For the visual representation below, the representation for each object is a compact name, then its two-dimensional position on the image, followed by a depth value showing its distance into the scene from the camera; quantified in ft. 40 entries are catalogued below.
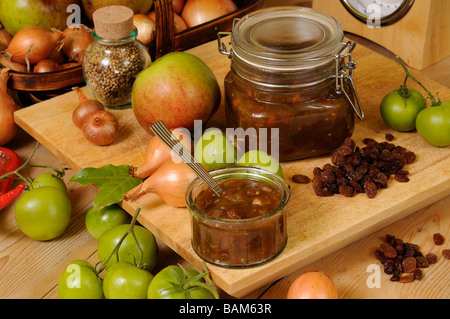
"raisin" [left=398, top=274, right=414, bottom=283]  3.39
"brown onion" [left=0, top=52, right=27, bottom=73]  4.09
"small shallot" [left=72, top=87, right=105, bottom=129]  3.81
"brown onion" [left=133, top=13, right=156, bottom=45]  4.22
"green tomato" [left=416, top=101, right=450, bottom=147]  3.61
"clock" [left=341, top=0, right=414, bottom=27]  4.26
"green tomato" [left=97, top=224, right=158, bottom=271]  3.41
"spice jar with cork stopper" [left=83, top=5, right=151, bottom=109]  3.79
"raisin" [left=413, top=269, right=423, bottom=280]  3.40
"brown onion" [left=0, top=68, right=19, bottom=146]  3.97
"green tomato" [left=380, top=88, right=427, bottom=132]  3.70
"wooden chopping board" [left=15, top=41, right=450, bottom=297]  3.37
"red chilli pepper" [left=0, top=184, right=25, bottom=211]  3.69
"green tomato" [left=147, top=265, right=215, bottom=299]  3.23
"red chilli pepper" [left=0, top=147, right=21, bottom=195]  3.83
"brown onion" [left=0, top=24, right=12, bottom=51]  4.24
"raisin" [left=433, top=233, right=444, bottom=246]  3.51
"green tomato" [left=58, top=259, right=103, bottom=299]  3.33
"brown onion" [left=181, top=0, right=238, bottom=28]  4.40
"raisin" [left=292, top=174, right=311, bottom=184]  3.57
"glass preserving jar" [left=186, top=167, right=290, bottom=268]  3.27
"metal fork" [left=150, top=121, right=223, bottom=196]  3.37
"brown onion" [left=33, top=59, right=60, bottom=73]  4.09
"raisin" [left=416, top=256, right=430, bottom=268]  3.43
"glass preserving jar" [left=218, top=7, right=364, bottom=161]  3.54
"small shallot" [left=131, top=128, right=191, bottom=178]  3.59
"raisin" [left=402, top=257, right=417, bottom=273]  3.41
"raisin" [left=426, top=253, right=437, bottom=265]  3.45
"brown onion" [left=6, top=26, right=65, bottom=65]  4.09
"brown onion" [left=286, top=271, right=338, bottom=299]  3.25
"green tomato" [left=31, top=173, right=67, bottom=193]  3.70
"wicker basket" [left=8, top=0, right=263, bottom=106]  3.94
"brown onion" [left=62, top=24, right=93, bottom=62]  4.20
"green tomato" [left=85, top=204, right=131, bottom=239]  3.57
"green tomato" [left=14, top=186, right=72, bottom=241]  3.55
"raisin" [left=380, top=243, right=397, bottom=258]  3.44
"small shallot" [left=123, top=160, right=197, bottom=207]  3.48
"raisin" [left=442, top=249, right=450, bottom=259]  3.46
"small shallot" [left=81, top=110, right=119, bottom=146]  3.73
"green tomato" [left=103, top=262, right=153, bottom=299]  3.30
